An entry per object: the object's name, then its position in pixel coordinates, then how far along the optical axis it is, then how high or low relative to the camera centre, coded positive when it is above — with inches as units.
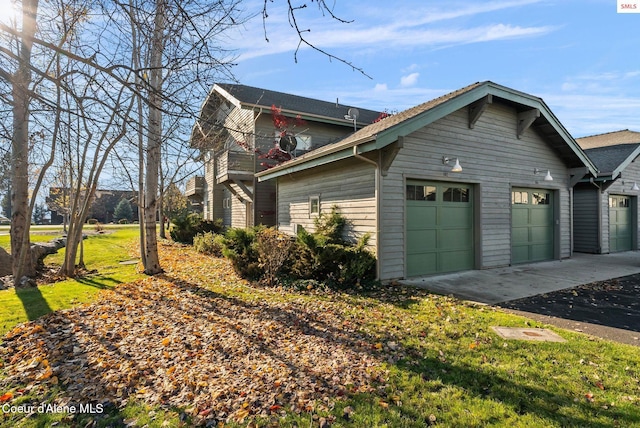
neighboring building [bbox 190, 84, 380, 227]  531.8 +138.3
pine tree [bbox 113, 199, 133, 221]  2025.1 +41.0
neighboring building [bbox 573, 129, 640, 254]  480.4 +16.6
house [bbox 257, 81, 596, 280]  294.0 +34.3
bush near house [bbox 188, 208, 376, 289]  282.7 -39.0
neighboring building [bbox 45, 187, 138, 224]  2055.9 +55.4
